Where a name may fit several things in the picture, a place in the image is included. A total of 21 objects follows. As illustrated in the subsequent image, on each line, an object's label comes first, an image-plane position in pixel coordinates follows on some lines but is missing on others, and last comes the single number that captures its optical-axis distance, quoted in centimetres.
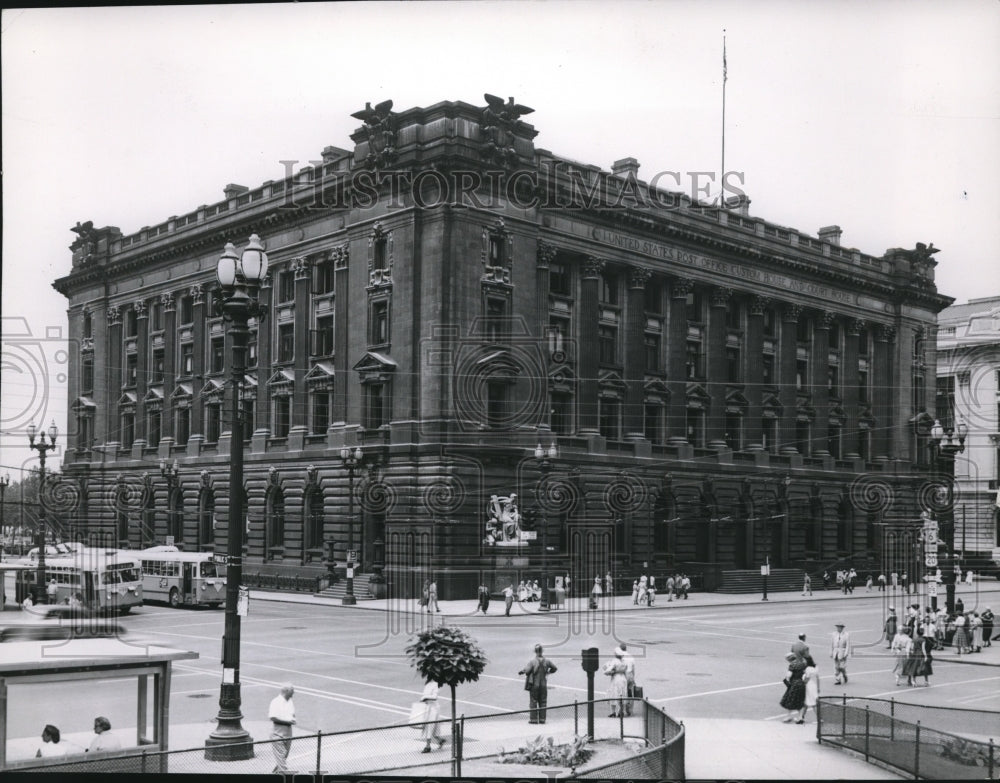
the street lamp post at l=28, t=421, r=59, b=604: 4384
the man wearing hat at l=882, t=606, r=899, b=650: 3503
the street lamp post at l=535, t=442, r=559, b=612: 4822
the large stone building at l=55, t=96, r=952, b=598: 5322
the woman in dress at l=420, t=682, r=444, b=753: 1830
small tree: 1811
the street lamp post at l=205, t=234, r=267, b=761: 1745
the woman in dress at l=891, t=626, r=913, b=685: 2798
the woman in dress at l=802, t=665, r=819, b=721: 2239
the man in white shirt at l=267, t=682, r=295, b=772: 1706
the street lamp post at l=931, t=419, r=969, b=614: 3572
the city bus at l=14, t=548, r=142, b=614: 4425
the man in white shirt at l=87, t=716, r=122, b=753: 1465
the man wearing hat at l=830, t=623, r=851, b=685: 2792
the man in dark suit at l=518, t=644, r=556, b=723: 2113
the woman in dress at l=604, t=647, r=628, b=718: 2278
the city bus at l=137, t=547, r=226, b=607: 4825
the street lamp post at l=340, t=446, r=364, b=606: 5091
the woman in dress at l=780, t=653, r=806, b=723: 2206
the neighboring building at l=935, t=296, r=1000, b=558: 7744
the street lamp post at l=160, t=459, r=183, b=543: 6550
